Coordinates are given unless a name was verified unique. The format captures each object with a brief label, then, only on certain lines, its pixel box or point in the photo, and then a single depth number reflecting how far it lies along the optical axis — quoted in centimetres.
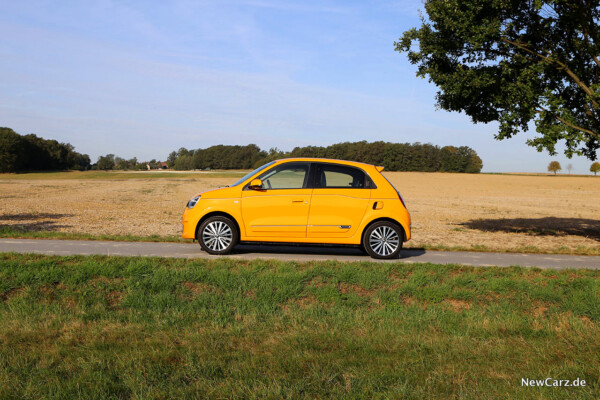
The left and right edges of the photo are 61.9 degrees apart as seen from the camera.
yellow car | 963
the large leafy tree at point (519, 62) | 1409
